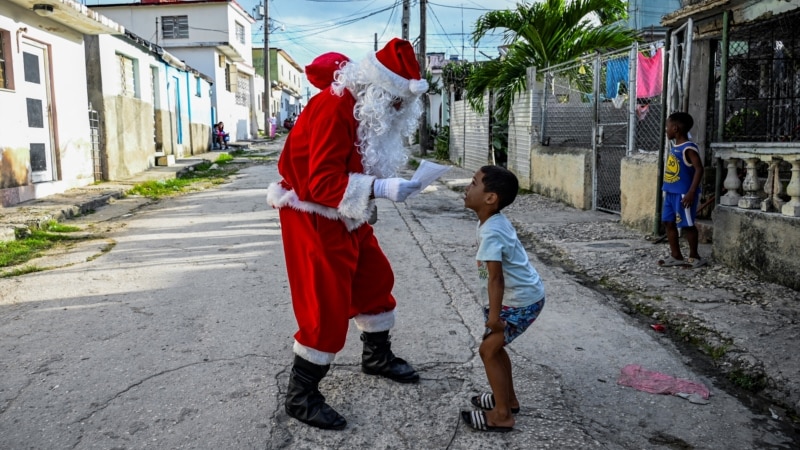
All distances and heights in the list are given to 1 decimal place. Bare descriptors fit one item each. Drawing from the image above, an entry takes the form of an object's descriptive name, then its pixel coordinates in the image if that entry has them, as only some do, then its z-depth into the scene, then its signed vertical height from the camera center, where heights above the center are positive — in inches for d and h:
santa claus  104.0 -6.6
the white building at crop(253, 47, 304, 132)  2082.9 +236.9
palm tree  456.1 +78.8
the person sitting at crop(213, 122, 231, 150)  1008.2 +18.9
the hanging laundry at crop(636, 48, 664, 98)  294.7 +31.4
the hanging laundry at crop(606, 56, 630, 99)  327.6 +36.0
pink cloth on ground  123.0 -47.4
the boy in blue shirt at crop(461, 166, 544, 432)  99.7 -22.4
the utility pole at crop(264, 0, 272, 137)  1411.9 +124.6
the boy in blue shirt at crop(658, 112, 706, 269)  211.0 -16.1
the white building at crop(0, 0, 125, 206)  366.3 +33.2
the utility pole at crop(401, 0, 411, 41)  852.1 +175.4
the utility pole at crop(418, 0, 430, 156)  799.7 +121.7
